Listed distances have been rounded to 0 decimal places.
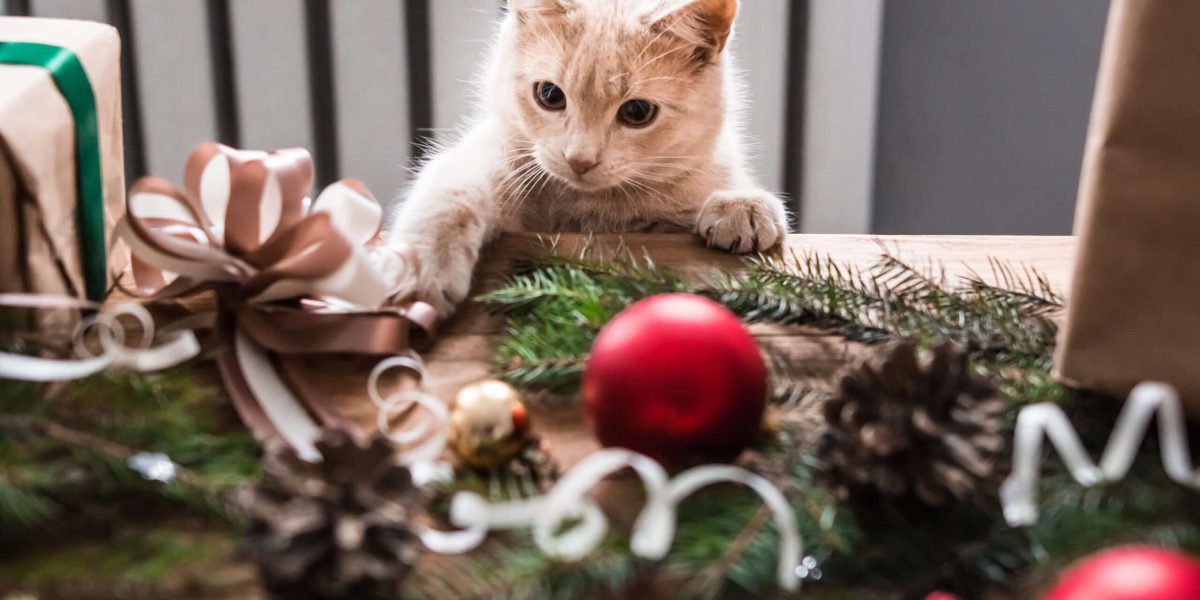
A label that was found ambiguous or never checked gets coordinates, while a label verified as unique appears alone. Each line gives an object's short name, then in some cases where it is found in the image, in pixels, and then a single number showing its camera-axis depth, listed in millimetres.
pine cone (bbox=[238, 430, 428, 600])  385
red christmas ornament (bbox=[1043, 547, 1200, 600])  323
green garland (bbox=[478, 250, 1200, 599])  419
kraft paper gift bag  481
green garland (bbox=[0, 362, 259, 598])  420
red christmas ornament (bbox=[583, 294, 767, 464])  478
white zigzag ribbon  424
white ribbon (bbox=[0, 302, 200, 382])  524
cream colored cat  972
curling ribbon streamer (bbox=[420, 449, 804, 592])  415
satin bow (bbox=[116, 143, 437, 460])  583
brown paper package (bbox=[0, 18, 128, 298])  579
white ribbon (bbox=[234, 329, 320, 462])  525
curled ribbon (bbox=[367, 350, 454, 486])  476
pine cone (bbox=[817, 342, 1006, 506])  436
